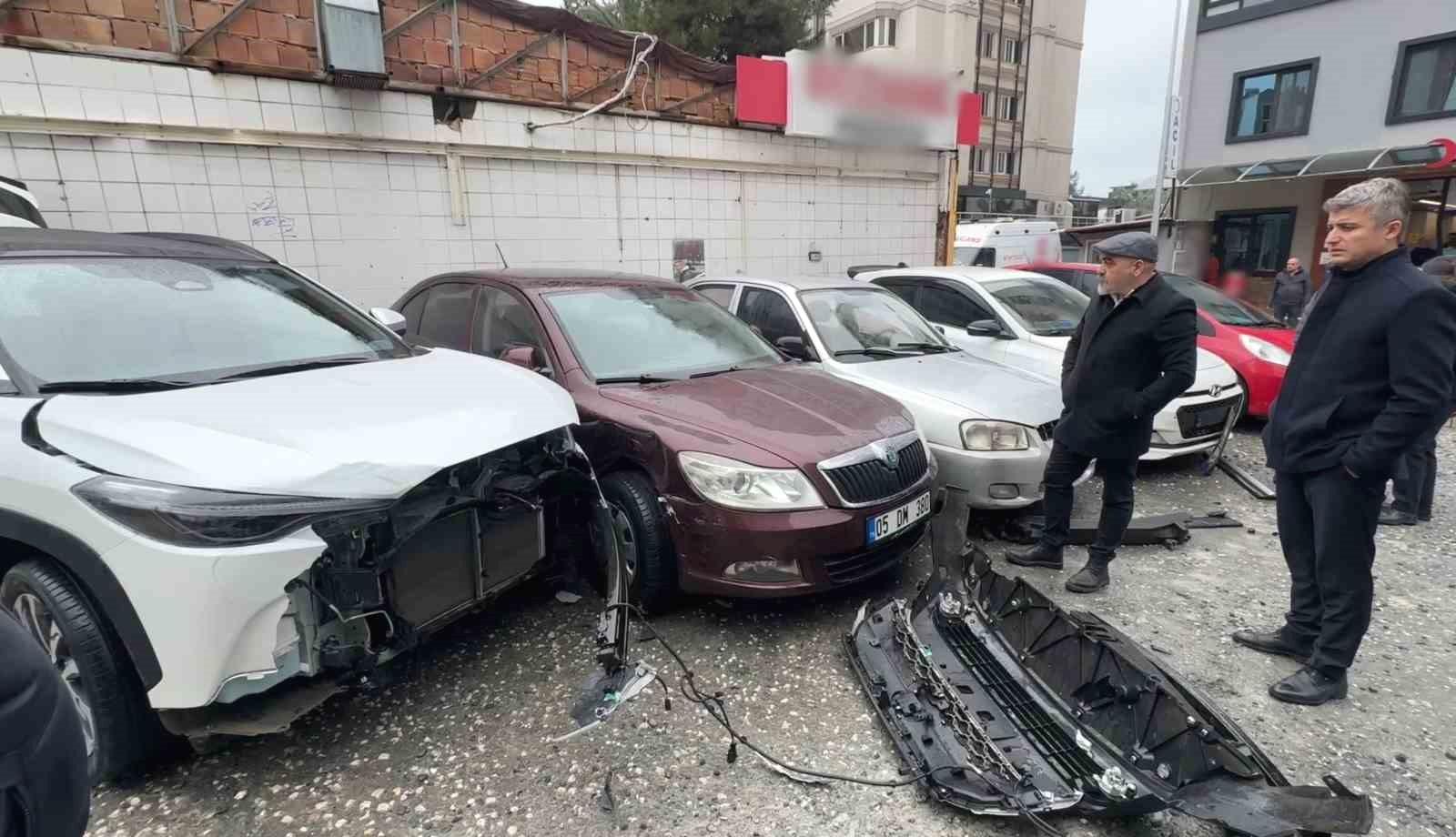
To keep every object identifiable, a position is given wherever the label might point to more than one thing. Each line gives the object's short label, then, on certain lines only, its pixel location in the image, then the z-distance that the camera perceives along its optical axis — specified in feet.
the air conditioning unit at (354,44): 19.31
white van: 43.24
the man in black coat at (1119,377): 10.80
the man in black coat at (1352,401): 7.85
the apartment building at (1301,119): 42.47
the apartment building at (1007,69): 96.99
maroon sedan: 9.58
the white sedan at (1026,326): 16.89
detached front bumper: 6.54
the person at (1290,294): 33.55
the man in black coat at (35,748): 2.94
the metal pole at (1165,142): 48.24
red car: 19.72
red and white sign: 27.71
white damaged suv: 6.18
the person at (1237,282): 44.78
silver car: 12.89
